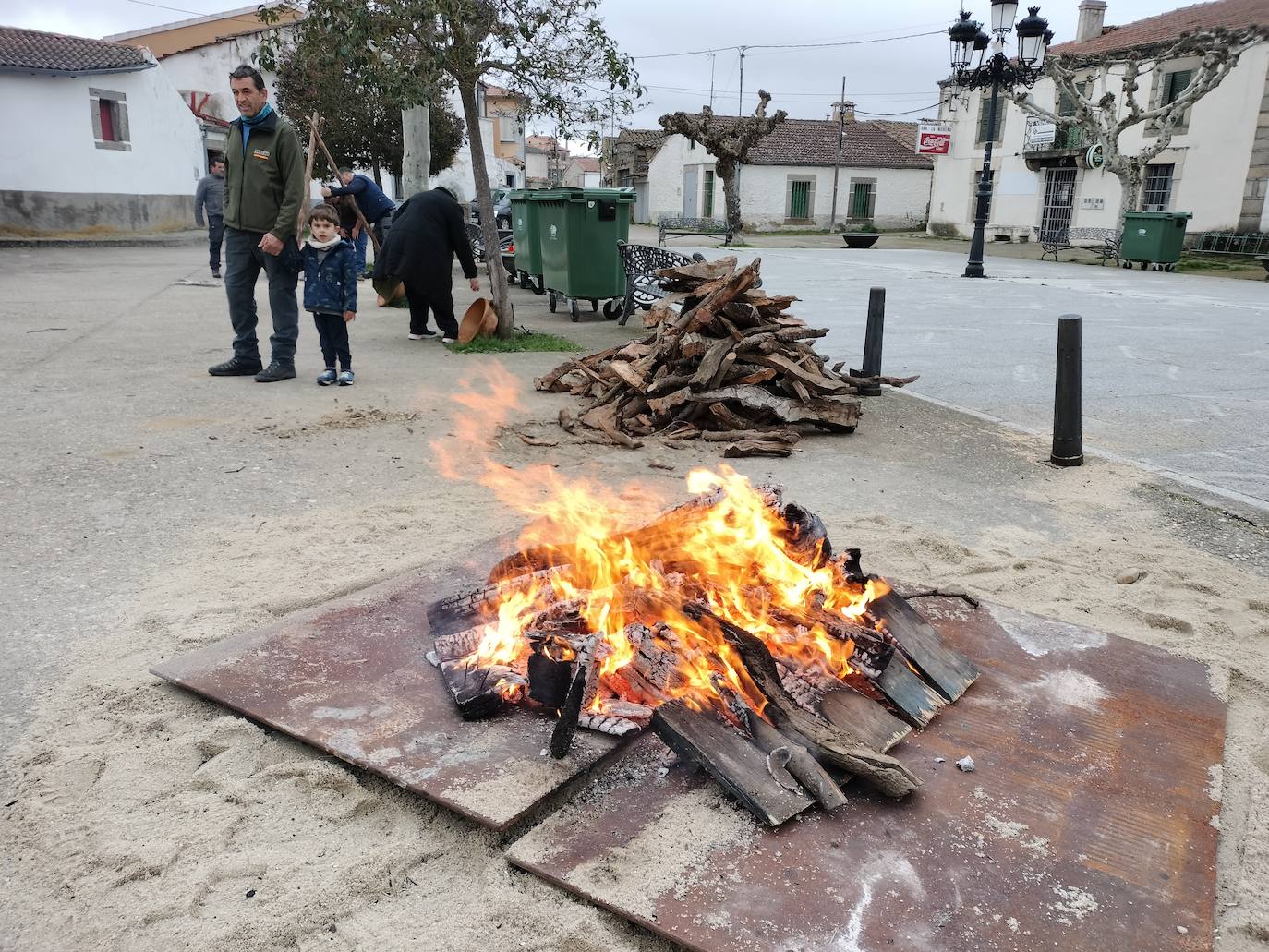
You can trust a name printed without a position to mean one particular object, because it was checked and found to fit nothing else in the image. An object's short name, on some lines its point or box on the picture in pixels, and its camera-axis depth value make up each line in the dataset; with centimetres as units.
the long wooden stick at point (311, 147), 979
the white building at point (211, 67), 3850
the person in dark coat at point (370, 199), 1199
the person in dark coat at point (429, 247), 1015
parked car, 2341
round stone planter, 3569
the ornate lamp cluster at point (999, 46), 1931
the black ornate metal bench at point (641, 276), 1201
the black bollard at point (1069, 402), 615
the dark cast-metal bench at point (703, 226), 4328
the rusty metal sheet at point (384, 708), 255
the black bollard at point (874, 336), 803
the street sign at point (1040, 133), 3869
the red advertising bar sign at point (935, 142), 4378
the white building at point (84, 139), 2539
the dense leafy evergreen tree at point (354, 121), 2648
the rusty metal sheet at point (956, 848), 212
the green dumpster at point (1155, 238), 2456
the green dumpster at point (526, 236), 1399
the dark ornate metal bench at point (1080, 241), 3305
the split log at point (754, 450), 634
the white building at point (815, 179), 5294
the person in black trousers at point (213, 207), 1650
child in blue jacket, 768
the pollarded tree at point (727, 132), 3894
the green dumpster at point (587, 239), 1195
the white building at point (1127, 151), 2975
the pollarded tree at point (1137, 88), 2786
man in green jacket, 730
